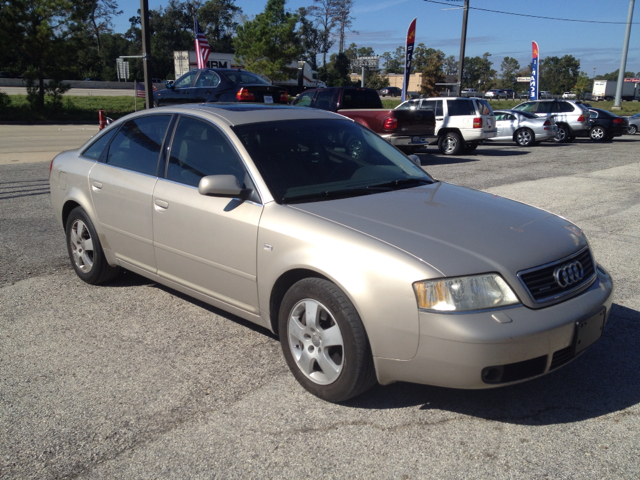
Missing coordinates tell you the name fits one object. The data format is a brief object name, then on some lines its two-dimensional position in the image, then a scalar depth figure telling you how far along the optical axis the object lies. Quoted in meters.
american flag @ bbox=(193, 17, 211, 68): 25.56
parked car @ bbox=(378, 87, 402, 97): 80.81
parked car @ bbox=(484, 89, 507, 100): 90.56
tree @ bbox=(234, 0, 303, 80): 47.24
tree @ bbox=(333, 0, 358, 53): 99.94
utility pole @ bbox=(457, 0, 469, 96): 27.95
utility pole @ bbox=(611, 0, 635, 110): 39.00
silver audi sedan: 2.85
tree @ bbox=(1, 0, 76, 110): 26.47
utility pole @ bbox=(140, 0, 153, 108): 16.70
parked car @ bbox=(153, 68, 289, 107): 14.45
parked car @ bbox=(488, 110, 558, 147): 21.75
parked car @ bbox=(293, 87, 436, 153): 13.81
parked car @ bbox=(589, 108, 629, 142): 24.92
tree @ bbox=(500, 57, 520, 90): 128.38
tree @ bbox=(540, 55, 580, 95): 100.62
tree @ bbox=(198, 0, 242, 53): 102.25
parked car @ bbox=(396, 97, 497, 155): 17.66
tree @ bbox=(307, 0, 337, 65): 100.25
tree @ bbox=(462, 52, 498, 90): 117.09
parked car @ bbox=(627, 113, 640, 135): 30.19
